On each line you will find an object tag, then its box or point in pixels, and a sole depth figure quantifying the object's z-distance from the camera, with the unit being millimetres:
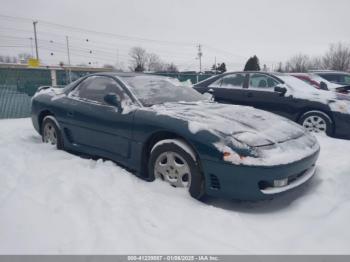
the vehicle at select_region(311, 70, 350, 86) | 10680
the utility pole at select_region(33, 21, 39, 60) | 42006
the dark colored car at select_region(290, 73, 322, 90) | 8487
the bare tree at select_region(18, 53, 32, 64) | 41594
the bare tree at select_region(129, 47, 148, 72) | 66250
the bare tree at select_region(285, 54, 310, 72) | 60334
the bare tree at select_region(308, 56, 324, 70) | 55219
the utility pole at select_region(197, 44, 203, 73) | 55425
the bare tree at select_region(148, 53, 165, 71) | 65638
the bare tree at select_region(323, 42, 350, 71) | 47125
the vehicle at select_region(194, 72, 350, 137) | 5312
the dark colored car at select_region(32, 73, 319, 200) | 2625
